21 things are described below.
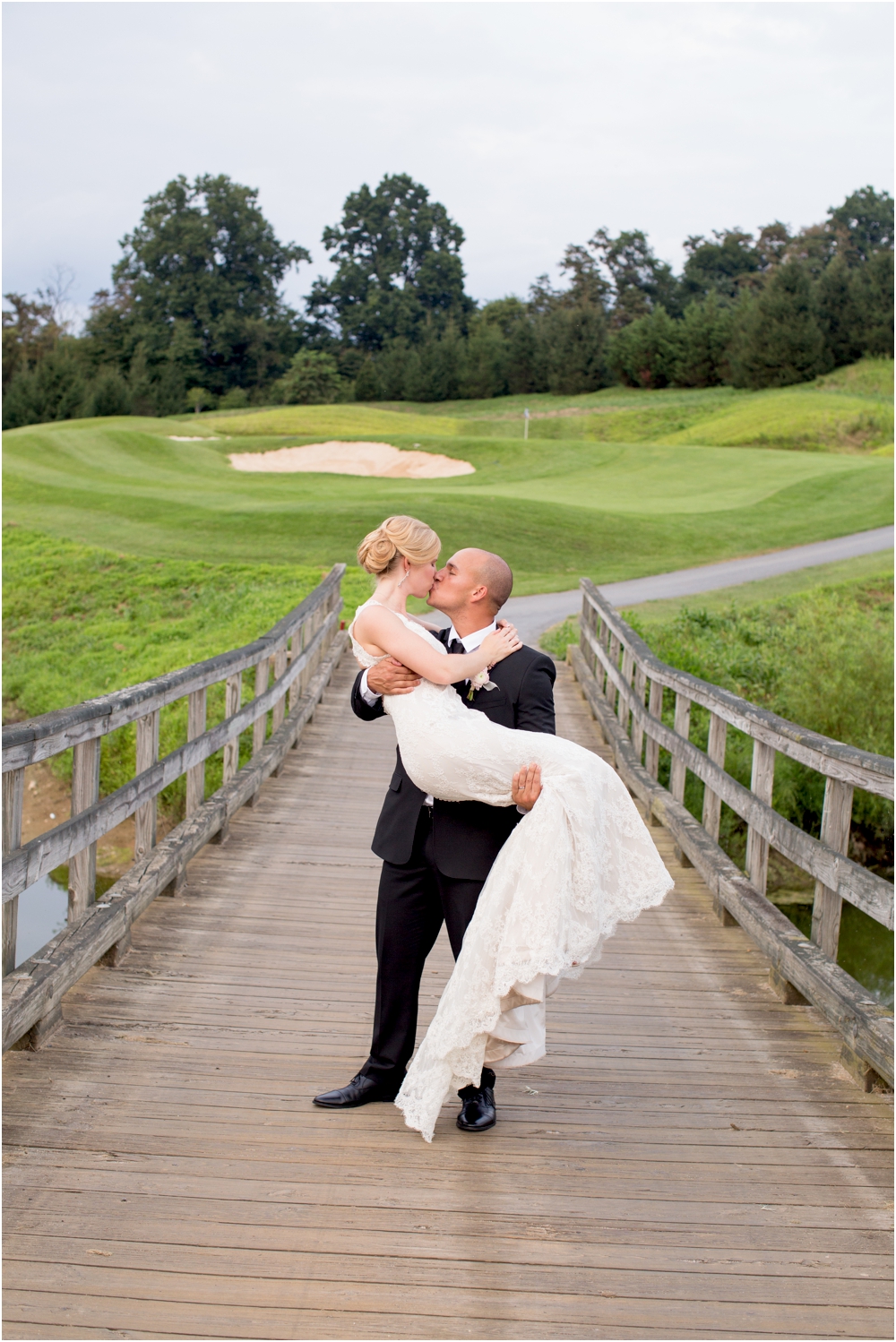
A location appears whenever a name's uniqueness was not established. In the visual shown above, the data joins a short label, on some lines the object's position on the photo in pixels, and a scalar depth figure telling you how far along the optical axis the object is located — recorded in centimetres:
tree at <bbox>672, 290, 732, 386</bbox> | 6244
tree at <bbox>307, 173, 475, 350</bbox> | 8500
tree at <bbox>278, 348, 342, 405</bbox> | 7019
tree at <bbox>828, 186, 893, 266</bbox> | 8565
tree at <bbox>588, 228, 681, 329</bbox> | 8500
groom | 350
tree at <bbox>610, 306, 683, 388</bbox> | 6419
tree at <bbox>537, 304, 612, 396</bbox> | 6750
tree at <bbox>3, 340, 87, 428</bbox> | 5725
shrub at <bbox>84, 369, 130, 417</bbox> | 5700
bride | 337
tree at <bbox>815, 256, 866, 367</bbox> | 5781
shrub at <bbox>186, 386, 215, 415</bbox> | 6969
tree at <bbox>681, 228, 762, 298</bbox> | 8500
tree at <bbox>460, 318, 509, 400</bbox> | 6938
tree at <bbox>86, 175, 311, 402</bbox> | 7469
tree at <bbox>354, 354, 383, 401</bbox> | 7188
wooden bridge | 281
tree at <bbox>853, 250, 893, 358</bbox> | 5650
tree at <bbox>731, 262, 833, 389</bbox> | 5656
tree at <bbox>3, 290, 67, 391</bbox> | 7000
